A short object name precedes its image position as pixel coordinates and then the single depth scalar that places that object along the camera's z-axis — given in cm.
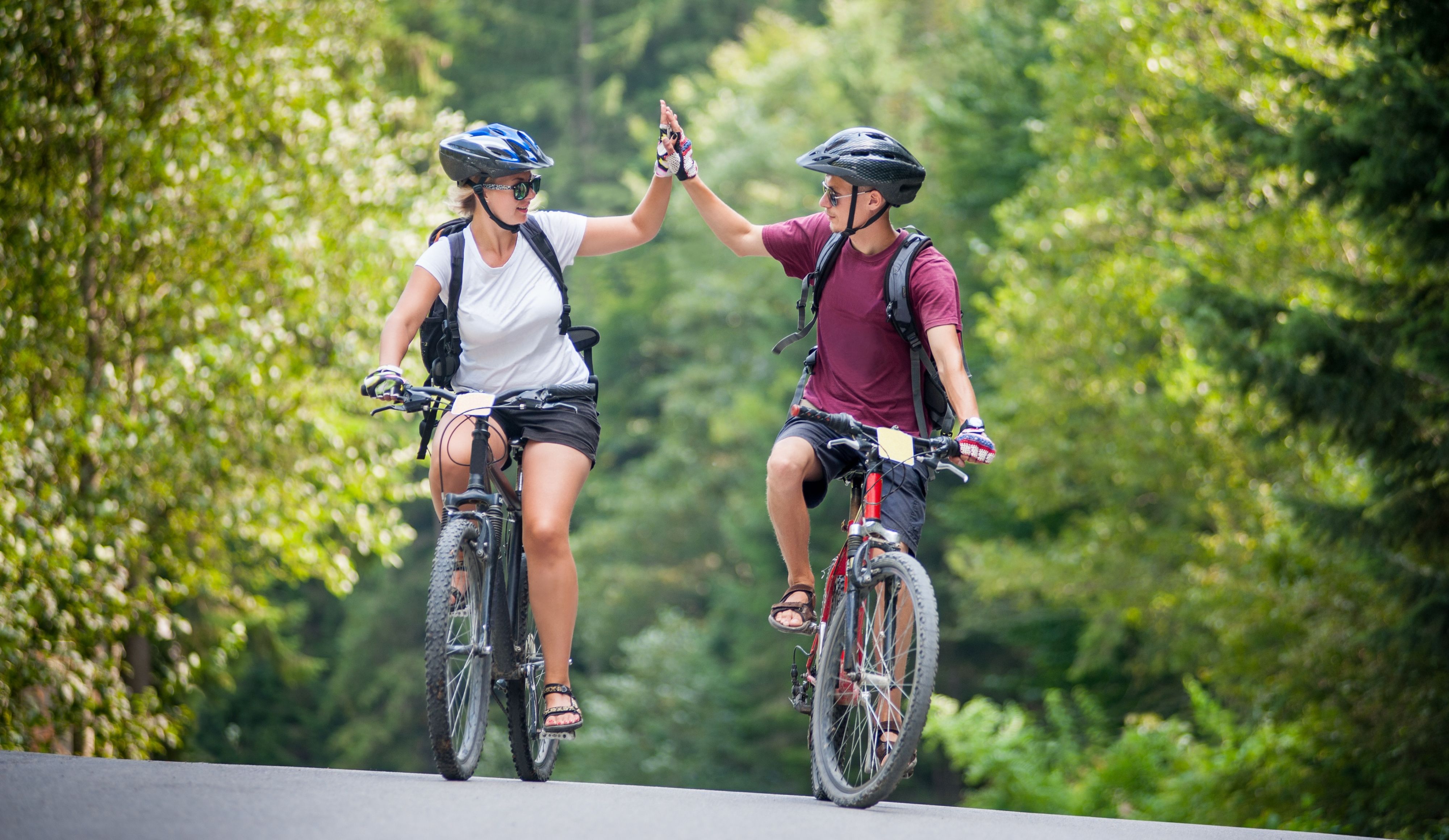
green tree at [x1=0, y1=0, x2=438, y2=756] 2331
